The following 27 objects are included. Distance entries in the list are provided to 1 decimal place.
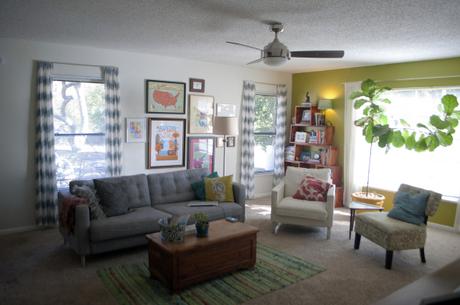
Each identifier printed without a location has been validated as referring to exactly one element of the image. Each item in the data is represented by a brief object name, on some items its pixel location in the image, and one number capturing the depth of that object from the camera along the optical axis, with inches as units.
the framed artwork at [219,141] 243.6
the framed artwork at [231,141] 250.5
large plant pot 206.8
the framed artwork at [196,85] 227.5
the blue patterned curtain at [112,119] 195.3
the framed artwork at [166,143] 215.6
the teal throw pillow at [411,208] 150.3
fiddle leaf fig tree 190.1
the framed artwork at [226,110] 243.6
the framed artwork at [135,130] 205.8
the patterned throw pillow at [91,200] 146.2
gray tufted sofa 139.8
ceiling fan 130.4
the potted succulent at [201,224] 127.6
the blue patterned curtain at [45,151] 177.2
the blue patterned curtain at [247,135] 254.7
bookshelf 250.8
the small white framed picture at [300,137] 267.6
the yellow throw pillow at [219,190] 186.7
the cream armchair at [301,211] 177.9
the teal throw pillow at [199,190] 188.7
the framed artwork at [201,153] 231.6
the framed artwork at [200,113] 229.1
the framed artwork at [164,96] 211.6
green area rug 116.0
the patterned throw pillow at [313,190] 191.9
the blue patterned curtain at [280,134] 277.7
